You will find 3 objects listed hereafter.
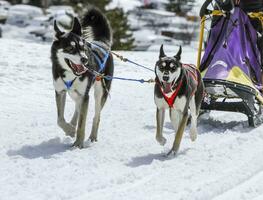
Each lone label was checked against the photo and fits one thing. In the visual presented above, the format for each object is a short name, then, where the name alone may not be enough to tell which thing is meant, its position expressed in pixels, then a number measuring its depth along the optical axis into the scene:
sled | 11.50
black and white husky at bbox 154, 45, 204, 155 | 8.87
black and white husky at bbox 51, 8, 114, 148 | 8.84
